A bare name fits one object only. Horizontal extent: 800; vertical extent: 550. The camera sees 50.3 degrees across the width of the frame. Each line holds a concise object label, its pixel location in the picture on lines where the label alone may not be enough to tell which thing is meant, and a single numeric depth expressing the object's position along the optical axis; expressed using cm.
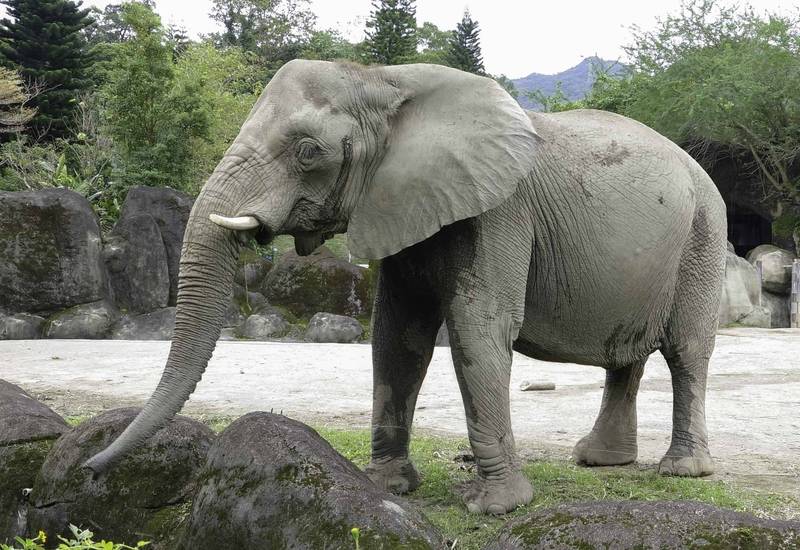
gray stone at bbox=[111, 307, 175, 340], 1802
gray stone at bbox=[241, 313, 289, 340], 1845
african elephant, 383
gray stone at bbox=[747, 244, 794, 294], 2381
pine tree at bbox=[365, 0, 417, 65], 3825
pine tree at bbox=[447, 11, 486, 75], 4272
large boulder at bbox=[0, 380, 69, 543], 444
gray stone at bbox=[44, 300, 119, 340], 1758
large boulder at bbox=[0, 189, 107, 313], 1750
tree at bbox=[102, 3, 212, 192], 2355
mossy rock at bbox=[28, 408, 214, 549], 385
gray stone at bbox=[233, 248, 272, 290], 2033
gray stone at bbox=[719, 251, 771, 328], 2095
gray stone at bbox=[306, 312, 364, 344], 1802
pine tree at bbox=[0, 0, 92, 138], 3244
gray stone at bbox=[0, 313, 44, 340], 1719
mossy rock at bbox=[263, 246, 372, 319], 1930
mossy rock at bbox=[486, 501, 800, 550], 242
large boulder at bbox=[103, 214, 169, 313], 1875
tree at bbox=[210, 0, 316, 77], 4891
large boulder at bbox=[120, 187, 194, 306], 1919
